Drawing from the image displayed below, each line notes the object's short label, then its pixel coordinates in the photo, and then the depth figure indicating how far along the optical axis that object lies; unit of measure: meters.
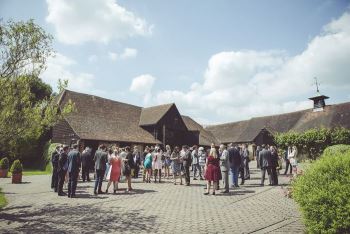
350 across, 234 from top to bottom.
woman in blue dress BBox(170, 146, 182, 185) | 17.27
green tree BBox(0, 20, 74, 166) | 9.63
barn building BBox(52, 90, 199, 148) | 30.16
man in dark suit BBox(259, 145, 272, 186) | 15.61
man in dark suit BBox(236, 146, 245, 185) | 16.58
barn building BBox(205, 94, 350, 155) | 39.19
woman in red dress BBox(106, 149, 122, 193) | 13.81
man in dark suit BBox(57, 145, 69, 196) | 13.57
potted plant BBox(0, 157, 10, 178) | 21.67
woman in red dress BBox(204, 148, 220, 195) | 12.96
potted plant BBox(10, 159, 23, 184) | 18.25
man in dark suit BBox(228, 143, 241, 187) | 15.10
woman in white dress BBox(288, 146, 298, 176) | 18.98
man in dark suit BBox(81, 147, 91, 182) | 17.98
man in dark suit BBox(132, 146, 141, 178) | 19.62
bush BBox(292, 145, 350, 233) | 6.37
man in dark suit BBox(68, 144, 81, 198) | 12.99
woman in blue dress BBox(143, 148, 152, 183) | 17.44
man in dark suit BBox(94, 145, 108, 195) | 13.53
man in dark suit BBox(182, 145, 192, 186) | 16.01
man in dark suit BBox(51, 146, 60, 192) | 14.54
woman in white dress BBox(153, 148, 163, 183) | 17.53
